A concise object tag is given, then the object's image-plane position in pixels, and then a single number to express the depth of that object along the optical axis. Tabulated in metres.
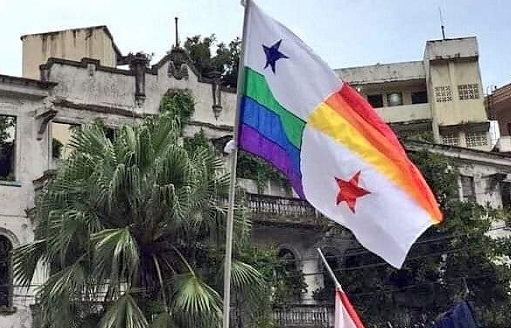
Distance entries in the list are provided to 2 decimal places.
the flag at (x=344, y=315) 12.77
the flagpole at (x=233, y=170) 10.59
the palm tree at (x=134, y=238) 17.00
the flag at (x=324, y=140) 9.98
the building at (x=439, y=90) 43.72
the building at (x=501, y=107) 49.12
